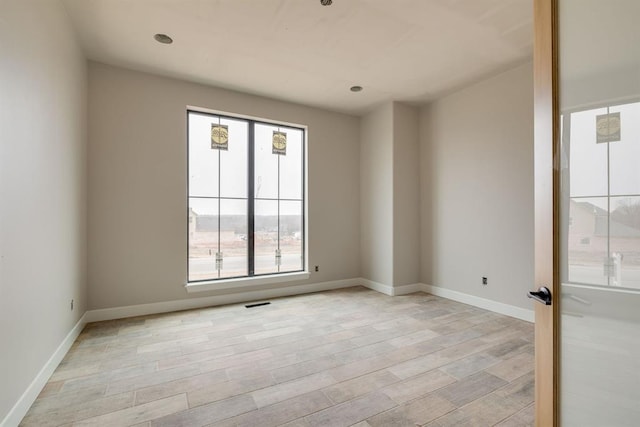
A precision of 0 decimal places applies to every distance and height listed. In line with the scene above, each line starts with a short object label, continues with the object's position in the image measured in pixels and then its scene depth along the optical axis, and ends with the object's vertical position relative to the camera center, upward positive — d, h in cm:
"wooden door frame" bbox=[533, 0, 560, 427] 118 +4
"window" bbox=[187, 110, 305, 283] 409 +25
